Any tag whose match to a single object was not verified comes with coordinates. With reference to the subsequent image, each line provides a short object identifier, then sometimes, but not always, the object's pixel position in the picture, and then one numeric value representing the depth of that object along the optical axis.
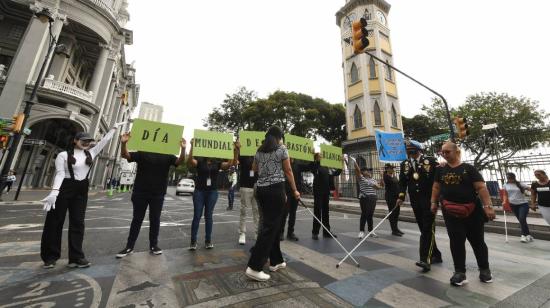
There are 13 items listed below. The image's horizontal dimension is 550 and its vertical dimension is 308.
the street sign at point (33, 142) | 18.89
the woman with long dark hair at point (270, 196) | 3.15
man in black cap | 3.88
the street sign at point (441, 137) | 12.94
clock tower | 23.12
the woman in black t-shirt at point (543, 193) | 6.03
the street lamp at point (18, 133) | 10.31
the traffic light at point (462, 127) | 10.96
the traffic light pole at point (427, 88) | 9.62
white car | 24.14
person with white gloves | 3.45
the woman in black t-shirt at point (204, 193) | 4.63
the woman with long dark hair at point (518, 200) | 6.47
